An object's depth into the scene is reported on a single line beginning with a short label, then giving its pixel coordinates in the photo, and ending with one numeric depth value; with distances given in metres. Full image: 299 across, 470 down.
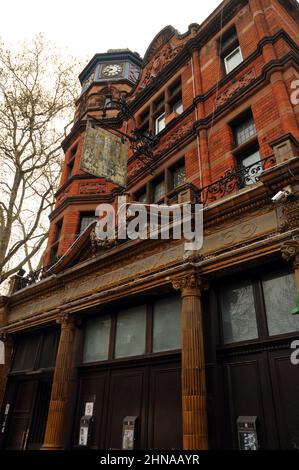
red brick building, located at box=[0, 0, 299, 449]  5.88
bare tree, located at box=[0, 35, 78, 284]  15.46
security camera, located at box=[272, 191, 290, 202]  5.77
